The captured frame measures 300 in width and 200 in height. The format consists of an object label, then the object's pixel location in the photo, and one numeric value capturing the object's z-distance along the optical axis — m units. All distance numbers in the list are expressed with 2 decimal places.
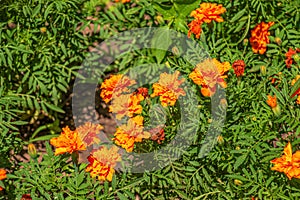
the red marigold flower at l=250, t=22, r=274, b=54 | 4.66
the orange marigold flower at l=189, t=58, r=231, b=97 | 3.84
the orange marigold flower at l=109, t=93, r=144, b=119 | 3.90
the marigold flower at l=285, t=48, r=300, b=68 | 4.36
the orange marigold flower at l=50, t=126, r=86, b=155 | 3.82
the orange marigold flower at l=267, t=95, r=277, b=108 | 3.69
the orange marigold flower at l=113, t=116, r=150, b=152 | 3.85
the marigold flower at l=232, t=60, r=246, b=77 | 3.98
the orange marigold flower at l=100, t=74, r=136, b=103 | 3.97
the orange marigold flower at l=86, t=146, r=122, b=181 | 3.83
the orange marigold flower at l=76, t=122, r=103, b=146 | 3.91
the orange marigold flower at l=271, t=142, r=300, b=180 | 3.50
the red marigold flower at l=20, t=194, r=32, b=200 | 3.92
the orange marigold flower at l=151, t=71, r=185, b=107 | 3.85
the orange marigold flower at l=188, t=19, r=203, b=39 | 4.08
